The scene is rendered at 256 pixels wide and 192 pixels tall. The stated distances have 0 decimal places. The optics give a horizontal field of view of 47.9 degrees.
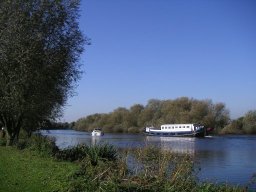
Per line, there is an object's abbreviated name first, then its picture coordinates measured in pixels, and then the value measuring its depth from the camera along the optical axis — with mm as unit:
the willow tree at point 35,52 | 15340
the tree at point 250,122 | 74342
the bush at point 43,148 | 13318
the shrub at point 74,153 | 13051
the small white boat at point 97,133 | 76098
